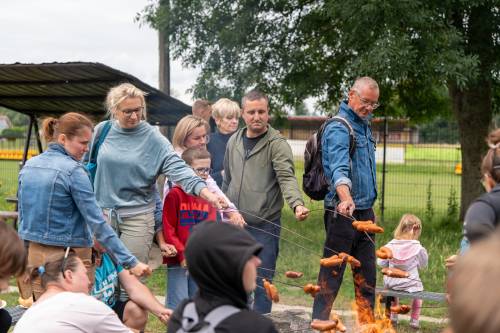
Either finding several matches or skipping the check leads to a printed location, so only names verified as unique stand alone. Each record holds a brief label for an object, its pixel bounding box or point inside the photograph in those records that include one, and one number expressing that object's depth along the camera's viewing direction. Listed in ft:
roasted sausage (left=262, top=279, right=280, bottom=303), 17.63
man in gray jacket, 20.20
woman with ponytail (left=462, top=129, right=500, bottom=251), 12.00
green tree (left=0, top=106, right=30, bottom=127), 293.43
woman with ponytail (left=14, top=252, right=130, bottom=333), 12.78
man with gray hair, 18.98
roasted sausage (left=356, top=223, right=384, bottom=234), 18.29
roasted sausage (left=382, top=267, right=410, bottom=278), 19.23
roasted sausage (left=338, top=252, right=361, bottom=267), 18.71
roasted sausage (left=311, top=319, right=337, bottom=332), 16.99
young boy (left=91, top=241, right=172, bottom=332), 16.81
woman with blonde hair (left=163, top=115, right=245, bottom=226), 20.27
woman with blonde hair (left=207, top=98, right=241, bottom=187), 23.73
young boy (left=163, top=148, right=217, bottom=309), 19.24
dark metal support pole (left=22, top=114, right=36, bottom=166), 36.93
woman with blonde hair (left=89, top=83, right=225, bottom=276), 17.75
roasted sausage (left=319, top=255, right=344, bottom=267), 18.37
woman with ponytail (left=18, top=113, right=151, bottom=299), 15.71
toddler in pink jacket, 22.36
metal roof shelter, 28.94
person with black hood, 9.39
